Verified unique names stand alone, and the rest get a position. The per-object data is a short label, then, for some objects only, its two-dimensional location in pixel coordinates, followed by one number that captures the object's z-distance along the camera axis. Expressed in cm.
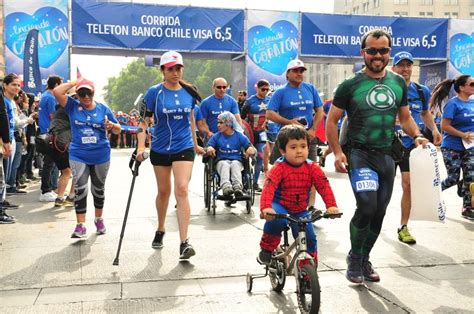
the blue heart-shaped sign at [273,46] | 2239
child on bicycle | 419
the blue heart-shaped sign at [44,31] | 2027
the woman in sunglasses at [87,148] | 671
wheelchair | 826
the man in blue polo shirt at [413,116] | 612
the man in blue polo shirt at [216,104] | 938
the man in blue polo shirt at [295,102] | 725
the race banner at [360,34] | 2320
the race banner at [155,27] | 2083
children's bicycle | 374
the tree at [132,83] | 10094
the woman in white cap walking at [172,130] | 571
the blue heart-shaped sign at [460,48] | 2503
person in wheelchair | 827
